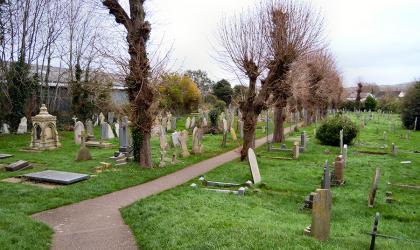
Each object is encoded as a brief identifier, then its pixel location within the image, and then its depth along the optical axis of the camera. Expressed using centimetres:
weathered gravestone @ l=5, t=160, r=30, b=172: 1323
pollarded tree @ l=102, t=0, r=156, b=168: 1364
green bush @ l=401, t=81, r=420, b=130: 3516
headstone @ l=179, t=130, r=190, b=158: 1705
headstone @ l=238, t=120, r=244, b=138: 2622
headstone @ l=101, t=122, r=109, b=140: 2286
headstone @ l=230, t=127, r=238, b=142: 2433
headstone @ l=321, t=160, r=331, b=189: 951
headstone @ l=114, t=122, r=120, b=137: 2374
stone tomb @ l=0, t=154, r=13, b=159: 1584
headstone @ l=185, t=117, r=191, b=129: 2899
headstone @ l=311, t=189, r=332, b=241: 644
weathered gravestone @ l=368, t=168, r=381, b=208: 942
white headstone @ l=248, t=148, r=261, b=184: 1184
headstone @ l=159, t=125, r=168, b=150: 1541
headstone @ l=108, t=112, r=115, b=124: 3361
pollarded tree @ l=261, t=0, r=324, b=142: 1577
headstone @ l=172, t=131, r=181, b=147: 1883
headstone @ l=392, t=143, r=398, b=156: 1815
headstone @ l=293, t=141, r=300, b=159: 1714
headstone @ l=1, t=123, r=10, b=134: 2467
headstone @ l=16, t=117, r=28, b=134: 2498
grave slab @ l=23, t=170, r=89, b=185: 1136
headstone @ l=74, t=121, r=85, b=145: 2128
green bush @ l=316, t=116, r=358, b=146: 2220
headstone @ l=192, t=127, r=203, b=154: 1797
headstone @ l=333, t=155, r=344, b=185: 1174
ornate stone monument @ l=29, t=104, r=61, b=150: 1856
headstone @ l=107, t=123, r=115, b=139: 2364
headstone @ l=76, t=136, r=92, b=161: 1545
